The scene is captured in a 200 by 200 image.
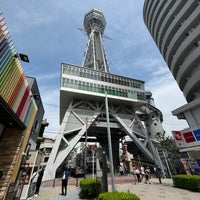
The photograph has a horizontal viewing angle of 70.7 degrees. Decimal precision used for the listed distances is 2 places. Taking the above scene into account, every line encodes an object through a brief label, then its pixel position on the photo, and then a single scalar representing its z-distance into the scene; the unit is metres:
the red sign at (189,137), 16.88
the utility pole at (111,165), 8.49
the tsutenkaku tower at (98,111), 32.59
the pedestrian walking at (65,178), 11.15
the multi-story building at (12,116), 4.25
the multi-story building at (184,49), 17.72
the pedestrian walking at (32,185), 9.91
